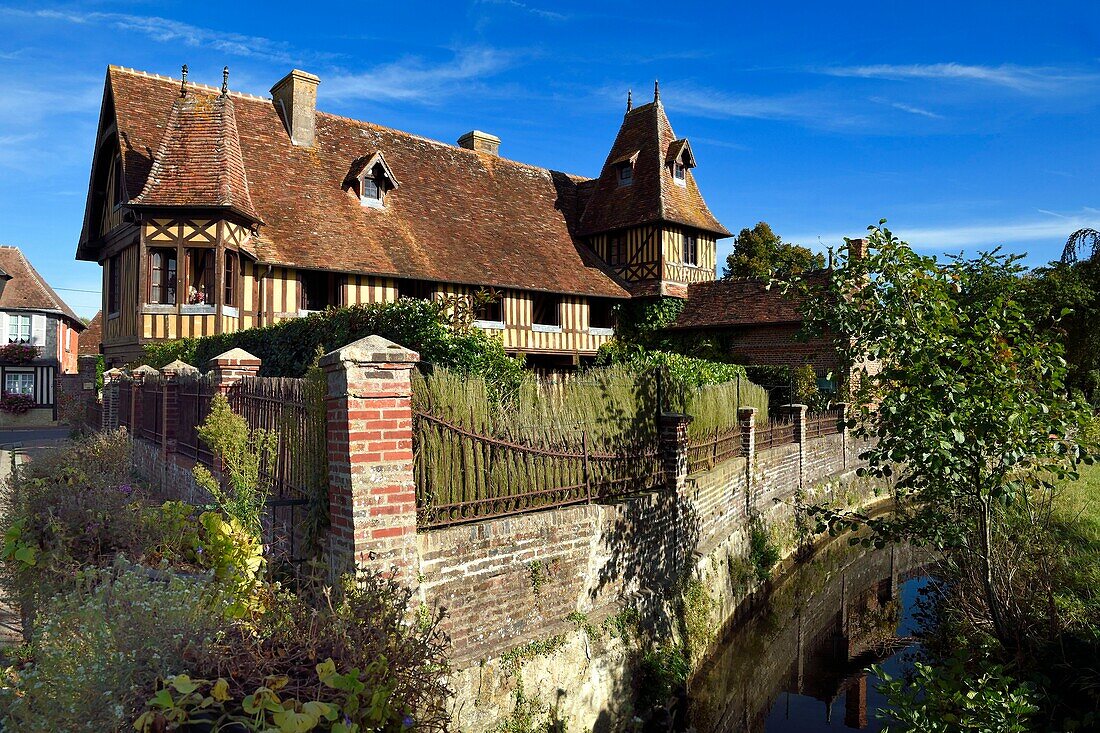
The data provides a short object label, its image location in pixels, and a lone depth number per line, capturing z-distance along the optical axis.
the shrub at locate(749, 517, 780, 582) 9.95
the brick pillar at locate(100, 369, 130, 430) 13.12
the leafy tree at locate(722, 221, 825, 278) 35.25
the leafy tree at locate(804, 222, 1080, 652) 4.82
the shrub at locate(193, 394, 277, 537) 5.15
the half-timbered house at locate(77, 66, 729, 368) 14.53
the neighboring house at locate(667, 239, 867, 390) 18.91
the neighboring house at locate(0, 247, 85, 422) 30.97
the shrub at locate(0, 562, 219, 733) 2.89
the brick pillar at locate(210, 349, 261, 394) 7.25
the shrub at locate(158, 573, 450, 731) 3.07
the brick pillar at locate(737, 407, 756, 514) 10.42
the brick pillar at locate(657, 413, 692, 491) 7.65
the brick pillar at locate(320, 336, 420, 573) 4.46
